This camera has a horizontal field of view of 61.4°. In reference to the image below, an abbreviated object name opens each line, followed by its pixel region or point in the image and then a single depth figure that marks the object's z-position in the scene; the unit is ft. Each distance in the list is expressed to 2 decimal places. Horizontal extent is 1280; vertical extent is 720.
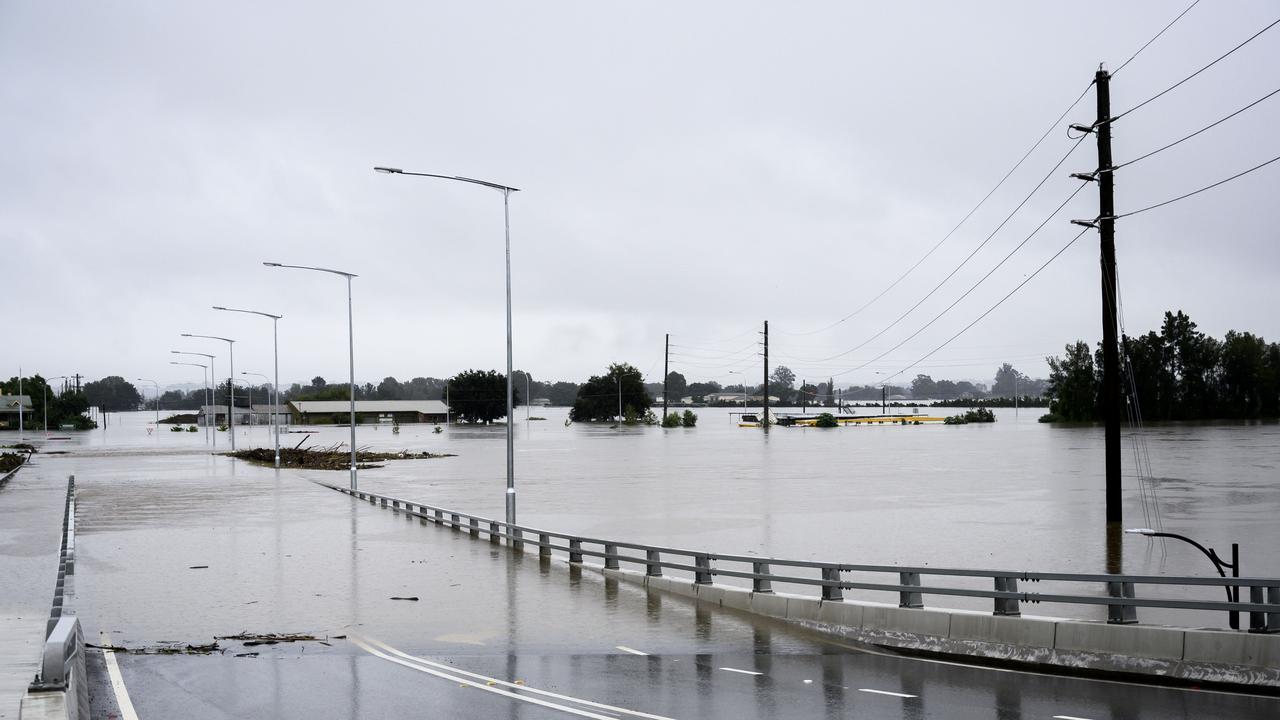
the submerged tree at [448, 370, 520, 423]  647.56
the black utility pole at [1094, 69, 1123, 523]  83.61
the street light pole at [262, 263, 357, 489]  156.02
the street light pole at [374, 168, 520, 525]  96.33
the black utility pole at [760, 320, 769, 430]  549.95
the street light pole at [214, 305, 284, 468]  224.45
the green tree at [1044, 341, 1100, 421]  499.10
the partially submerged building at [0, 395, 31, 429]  555.69
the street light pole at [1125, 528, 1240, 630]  42.83
